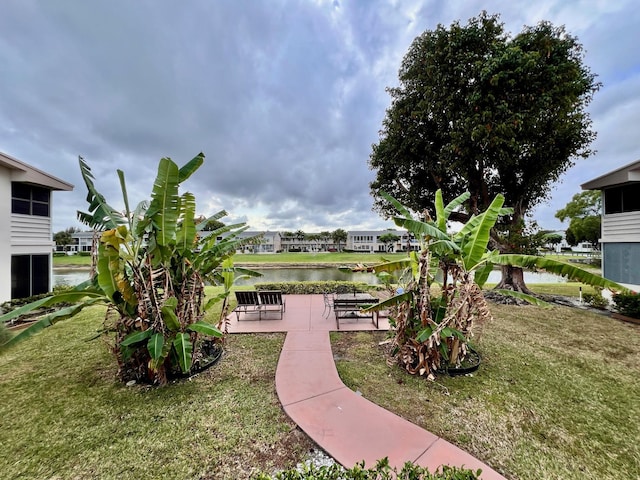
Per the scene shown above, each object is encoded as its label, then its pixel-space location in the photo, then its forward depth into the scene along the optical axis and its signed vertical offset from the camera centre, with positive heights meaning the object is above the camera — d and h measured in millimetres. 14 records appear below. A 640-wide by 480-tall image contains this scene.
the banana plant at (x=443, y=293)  4008 -878
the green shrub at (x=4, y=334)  4341 -1581
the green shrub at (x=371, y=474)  1818 -1735
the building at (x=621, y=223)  8305 +586
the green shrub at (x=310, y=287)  11242 -2006
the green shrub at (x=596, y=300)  9078 -2213
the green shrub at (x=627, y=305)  7453 -1994
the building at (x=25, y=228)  7914 +609
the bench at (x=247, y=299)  7340 -1657
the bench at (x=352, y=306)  7126 -1868
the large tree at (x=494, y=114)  8367 +4694
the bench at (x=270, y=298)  7402 -1637
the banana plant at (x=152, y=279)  3533 -536
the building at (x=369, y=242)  68712 +124
